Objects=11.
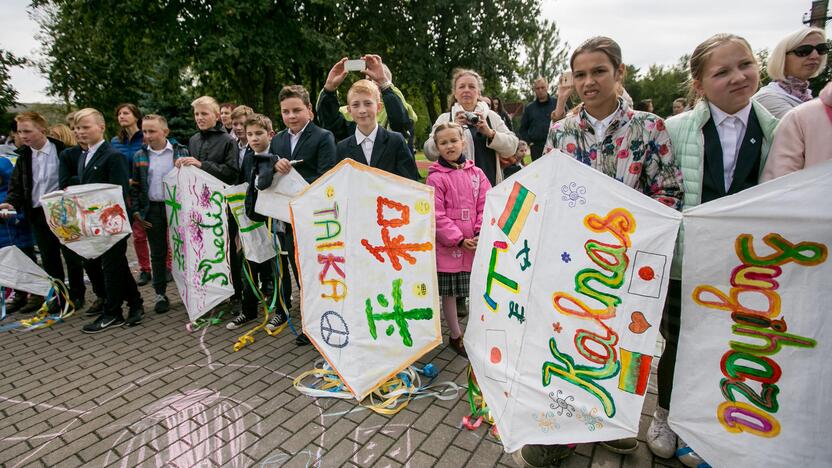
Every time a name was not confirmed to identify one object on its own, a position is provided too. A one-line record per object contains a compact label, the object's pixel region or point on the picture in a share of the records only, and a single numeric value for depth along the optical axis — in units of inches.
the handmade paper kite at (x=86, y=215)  160.9
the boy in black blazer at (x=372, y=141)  125.4
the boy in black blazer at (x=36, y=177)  181.2
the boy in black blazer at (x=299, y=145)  134.1
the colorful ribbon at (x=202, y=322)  165.8
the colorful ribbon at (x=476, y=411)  97.9
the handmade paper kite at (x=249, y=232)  155.0
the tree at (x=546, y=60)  1773.0
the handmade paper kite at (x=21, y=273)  184.9
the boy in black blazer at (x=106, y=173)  164.9
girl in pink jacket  120.5
